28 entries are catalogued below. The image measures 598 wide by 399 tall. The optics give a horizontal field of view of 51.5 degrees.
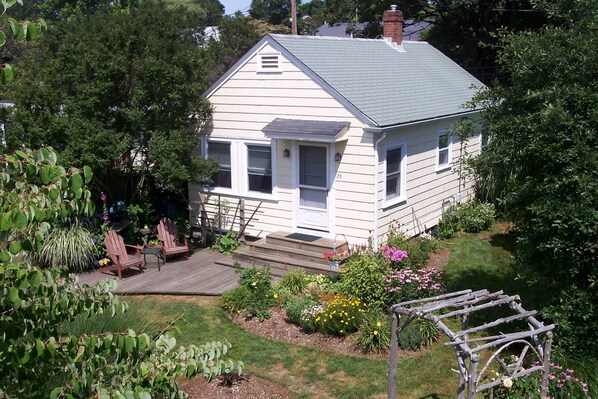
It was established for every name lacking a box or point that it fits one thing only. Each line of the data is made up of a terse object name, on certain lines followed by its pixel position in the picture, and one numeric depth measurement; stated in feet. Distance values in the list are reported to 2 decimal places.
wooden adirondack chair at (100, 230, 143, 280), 43.39
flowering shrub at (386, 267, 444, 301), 34.73
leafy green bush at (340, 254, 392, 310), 35.22
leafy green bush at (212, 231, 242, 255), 49.46
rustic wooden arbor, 21.58
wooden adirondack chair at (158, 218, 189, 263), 46.91
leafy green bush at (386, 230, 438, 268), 41.01
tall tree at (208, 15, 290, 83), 119.14
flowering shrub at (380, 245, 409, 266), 37.06
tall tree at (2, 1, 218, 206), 42.63
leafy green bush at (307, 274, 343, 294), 38.41
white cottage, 44.37
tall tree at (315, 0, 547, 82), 93.56
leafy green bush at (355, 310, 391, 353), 31.71
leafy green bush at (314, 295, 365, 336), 33.06
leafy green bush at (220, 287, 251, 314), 36.94
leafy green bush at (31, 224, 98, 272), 43.50
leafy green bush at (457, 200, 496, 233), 55.26
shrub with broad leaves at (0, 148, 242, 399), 10.68
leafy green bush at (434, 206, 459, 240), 53.26
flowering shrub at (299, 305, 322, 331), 33.83
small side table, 45.85
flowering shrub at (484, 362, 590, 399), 24.11
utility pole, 95.35
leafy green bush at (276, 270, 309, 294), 38.96
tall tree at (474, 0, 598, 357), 26.63
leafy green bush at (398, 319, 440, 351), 31.96
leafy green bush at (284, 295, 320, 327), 34.39
